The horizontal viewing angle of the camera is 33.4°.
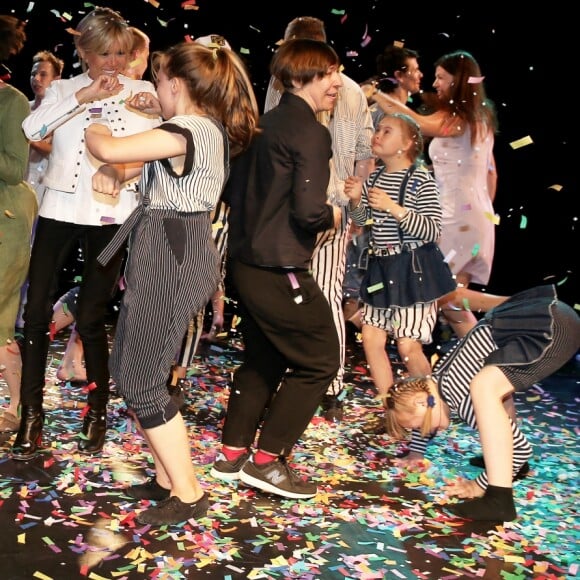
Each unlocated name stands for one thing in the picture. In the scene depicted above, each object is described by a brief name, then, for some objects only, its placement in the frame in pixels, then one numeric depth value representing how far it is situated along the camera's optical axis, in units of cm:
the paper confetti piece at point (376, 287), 439
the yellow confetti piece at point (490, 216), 542
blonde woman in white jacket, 374
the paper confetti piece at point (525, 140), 502
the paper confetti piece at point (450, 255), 543
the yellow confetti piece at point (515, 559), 313
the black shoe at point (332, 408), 458
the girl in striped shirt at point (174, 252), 315
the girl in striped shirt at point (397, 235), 433
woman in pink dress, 514
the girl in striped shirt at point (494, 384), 350
